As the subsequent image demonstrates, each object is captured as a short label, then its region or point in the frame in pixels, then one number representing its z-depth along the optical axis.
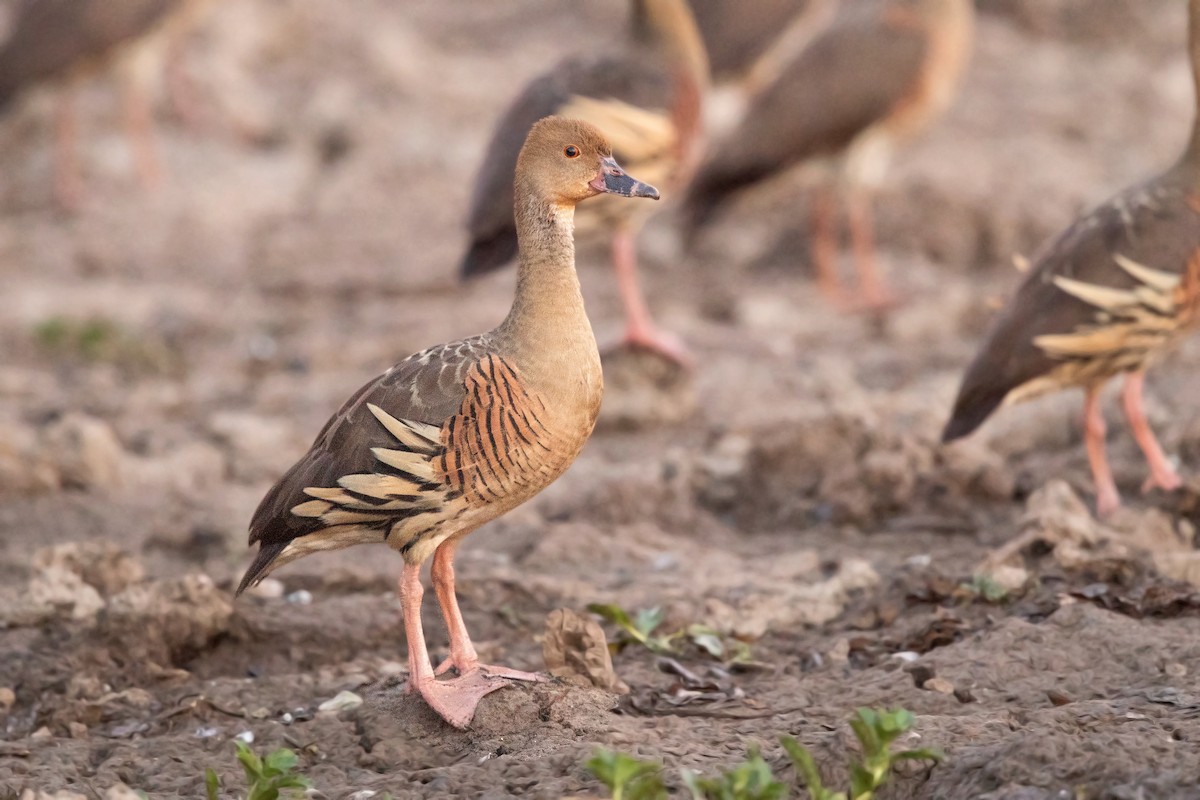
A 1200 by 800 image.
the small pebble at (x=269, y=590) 12.08
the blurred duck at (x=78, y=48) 24.05
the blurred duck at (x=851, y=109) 20.89
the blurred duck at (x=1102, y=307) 12.42
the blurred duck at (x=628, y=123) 16.27
